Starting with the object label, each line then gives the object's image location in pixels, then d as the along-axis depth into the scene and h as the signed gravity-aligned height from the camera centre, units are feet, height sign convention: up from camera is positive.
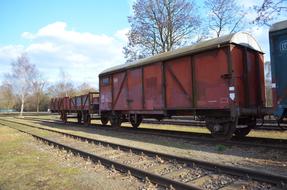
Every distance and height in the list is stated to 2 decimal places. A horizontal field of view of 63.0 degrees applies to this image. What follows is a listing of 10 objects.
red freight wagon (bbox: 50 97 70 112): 63.45 +0.85
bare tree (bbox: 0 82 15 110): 216.20 +9.82
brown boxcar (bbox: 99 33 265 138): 25.49 +2.62
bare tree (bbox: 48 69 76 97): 190.10 +15.64
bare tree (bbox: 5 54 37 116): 145.19 +19.79
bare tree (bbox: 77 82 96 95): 225.34 +20.61
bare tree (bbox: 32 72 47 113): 165.49 +13.15
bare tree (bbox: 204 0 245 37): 87.72 +33.91
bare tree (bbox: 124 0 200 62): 86.90 +29.74
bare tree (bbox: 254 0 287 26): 49.84 +20.18
